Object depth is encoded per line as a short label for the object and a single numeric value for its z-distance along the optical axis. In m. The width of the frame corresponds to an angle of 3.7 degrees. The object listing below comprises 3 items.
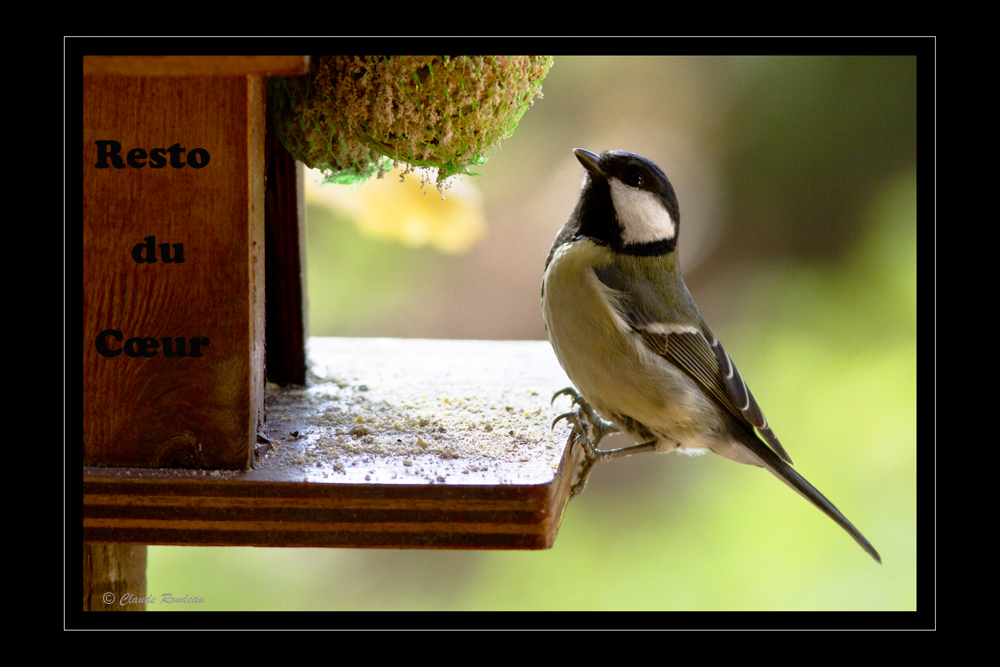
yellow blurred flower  3.57
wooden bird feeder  3.47
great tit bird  3.52
